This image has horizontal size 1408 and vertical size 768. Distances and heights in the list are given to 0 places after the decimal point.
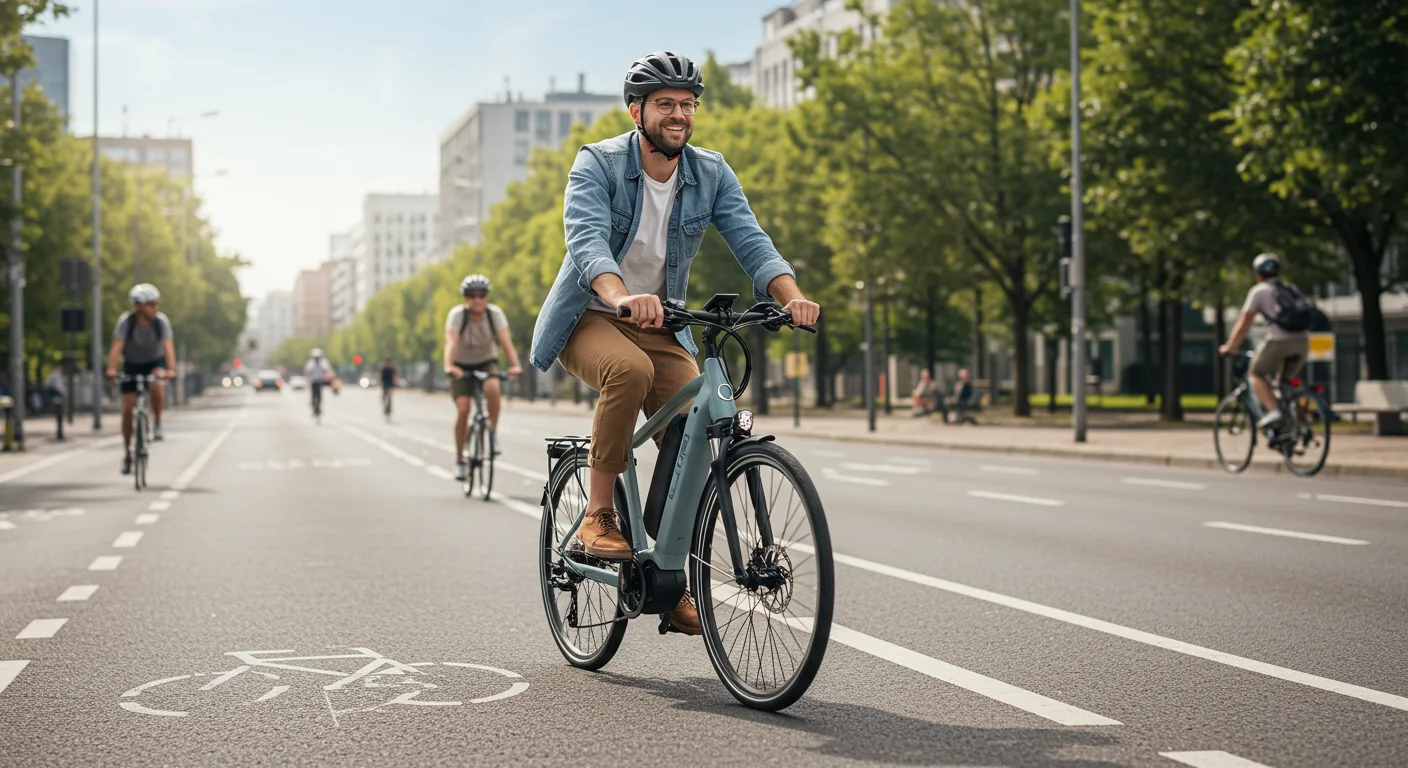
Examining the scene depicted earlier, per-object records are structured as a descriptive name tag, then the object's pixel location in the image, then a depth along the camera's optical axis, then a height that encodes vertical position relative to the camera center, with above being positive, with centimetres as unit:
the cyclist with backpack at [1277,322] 1537 +46
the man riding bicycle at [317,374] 4431 -11
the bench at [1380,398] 2278 -35
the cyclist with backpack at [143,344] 1579 +24
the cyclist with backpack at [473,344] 1418 +23
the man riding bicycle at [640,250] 526 +39
